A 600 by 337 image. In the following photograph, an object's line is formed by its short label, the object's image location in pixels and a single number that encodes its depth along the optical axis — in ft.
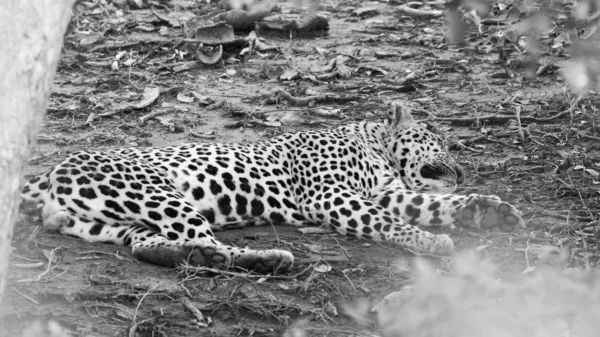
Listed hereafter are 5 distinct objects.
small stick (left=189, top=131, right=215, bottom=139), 63.31
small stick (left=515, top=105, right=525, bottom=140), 62.33
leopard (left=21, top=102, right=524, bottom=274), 44.09
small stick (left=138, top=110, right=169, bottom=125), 65.82
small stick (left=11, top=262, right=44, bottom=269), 41.29
